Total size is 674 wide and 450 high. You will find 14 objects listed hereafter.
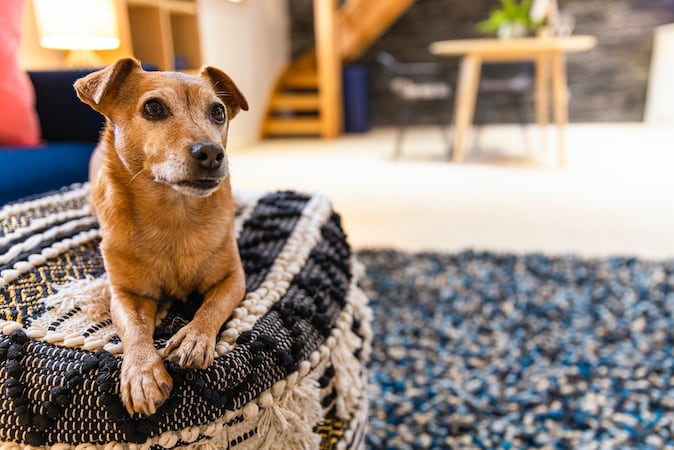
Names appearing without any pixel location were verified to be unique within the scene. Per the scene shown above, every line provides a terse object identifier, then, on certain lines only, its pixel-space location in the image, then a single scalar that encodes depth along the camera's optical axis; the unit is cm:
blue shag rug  123
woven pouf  64
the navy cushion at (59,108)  166
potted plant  415
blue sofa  133
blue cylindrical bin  591
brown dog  67
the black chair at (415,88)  444
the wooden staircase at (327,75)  546
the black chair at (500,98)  581
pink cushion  154
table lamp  232
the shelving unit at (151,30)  333
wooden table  360
